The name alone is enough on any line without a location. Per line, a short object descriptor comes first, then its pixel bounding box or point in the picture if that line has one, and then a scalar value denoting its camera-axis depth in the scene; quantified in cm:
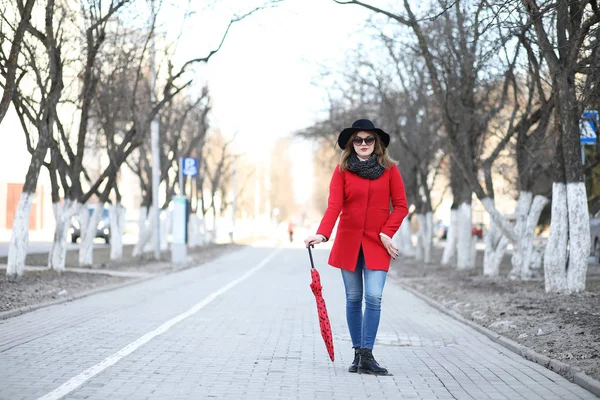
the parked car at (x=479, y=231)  7200
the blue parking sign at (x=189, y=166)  3319
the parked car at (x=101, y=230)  5100
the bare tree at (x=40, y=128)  1875
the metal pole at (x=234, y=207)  6134
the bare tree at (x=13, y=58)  1593
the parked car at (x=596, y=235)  2941
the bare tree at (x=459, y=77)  1980
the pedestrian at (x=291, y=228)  6602
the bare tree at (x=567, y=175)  1490
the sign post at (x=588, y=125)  1777
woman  804
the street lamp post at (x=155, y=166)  2959
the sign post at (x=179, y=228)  3222
